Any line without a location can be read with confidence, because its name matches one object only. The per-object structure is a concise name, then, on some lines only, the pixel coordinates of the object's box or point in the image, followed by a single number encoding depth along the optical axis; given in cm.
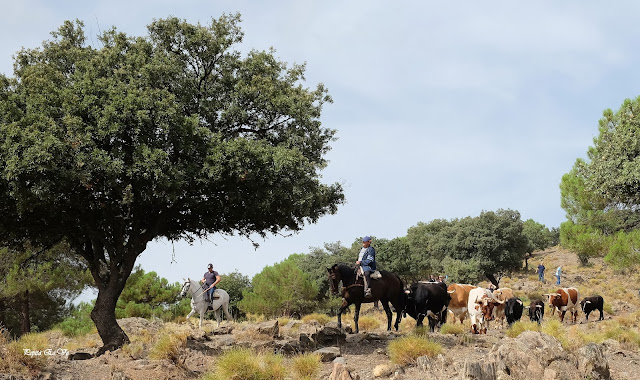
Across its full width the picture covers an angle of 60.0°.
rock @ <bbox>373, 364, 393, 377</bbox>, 1318
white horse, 2356
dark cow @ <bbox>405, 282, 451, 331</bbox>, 2023
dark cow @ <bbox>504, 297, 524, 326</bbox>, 2431
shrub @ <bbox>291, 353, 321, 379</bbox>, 1255
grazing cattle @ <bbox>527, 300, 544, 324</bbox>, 2684
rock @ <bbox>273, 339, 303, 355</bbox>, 1652
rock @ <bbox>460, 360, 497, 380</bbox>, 1119
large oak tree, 1485
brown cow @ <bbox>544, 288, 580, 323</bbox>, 3002
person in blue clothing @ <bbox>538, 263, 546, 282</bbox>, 5744
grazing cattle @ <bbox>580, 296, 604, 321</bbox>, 3080
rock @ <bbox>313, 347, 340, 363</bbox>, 1503
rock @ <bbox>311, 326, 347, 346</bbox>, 1795
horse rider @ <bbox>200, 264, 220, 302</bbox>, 2394
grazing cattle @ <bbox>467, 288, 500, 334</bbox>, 2059
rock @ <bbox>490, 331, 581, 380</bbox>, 1176
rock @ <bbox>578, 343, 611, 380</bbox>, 1248
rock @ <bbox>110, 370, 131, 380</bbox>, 1302
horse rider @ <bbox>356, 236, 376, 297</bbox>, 1808
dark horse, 1805
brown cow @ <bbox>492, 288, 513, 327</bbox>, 2448
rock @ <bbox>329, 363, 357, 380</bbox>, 1127
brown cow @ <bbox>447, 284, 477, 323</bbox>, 2289
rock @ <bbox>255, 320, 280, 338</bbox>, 1911
